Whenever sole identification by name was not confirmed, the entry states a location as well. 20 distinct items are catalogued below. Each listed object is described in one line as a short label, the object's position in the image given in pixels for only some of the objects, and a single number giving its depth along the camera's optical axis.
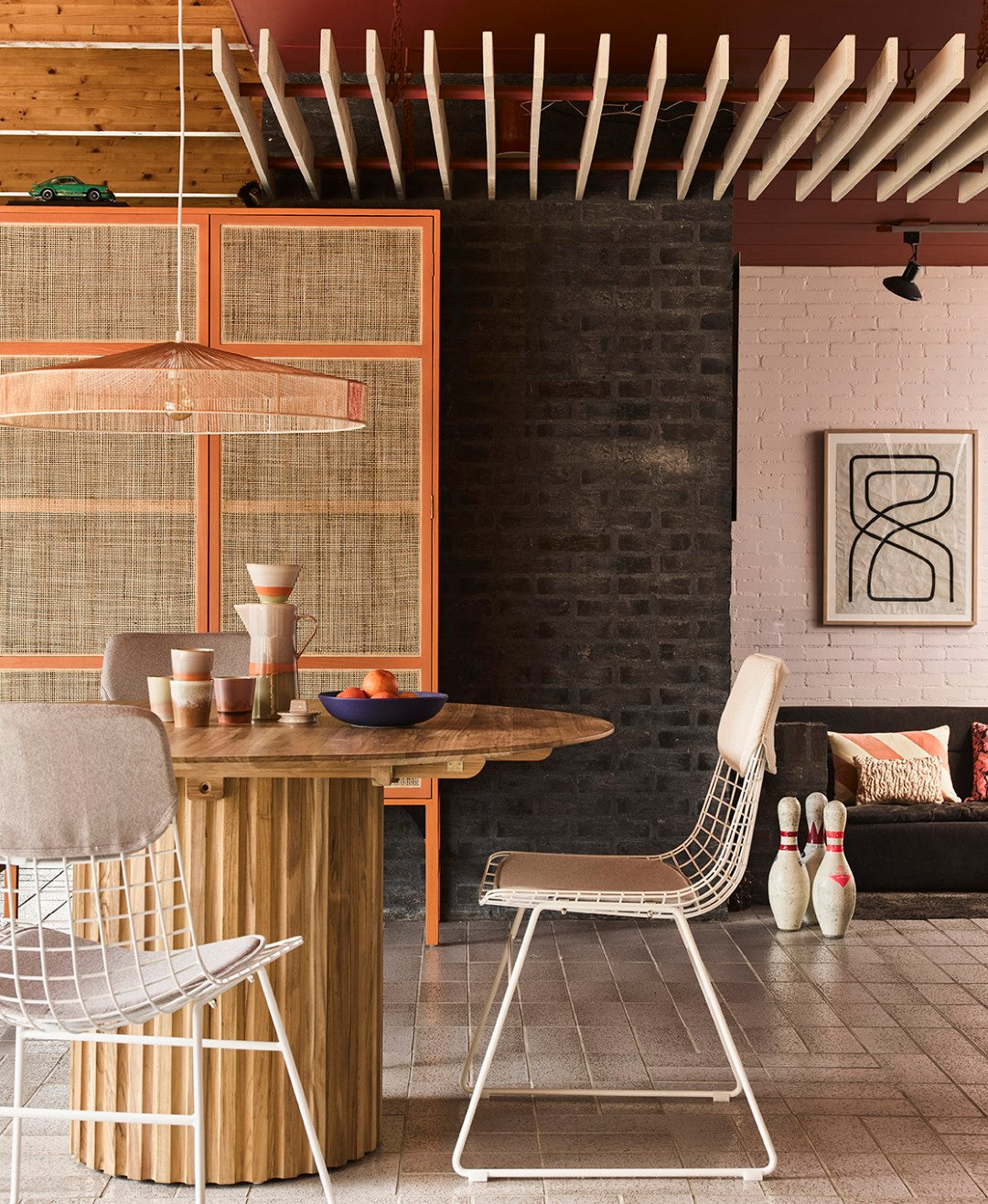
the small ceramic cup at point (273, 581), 2.83
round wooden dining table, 2.43
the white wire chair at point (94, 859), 1.78
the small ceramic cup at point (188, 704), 2.67
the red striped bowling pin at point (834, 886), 4.35
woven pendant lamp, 2.68
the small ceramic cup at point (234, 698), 2.77
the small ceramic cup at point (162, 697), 2.81
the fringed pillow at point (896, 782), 5.50
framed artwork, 6.54
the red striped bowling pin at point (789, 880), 4.43
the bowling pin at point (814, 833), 4.56
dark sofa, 4.84
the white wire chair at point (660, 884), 2.52
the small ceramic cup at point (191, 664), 2.68
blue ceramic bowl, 2.63
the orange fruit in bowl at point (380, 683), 2.70
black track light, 5.95
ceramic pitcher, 2.80
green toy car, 4.36
